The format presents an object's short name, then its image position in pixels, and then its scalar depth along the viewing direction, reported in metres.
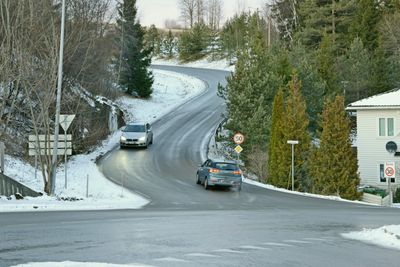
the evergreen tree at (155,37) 130.00
